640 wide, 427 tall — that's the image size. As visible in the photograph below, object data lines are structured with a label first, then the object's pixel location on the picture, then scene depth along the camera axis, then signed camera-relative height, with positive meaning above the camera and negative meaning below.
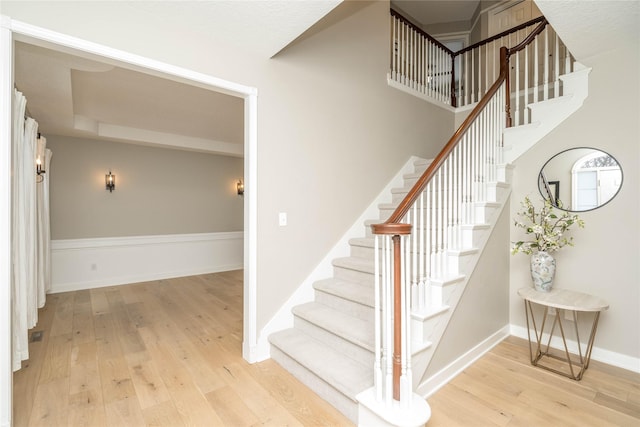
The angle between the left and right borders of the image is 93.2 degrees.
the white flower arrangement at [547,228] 2.66 -0.18
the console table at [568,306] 2.34 -0.75
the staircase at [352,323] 2.01 -0.90
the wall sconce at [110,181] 5.04 +0.45
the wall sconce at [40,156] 3.56 +0.63
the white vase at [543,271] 2.63 -0.54
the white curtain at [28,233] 2.19 -0.24
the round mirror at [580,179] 2.64 +0.27
